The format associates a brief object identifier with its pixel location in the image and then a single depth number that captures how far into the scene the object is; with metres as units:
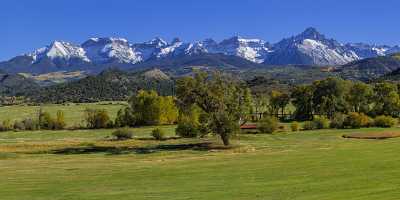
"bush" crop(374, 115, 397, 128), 117.12
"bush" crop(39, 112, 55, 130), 154.50
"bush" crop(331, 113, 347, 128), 119.52
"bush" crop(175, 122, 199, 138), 107.12
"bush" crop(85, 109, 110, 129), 153.12
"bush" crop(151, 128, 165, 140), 107.81
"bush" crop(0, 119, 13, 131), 152.88
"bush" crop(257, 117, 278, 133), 116.00
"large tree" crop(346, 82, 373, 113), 143.00
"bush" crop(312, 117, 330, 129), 119.22
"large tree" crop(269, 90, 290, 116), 167.50
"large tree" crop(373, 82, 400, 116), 137.25
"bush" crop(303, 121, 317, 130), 119.56
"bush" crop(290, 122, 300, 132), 118.22
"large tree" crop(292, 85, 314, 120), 155.25
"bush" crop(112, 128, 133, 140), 112.82
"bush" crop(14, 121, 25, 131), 152.75
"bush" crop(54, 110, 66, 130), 153.88
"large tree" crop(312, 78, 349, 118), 145.38
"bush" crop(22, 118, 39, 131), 152.62
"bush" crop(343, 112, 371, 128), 119.06
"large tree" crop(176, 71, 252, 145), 85.94
